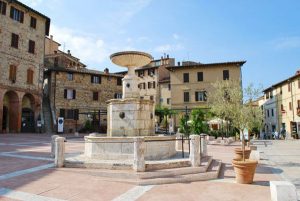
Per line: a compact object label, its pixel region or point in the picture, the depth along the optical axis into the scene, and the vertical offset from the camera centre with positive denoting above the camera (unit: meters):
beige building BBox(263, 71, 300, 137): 35.19 +2.55
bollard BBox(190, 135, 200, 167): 8.67 -1.00
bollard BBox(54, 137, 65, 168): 8.98 -1.06
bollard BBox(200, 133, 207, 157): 11.25 -1.13
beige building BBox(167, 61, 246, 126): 37.59 +6.77
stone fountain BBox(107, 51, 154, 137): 11.02 +0.62
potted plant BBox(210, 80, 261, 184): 7.54 +0.26
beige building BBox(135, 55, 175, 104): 47.50 +8.70
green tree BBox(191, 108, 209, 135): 26.08 +0.06
